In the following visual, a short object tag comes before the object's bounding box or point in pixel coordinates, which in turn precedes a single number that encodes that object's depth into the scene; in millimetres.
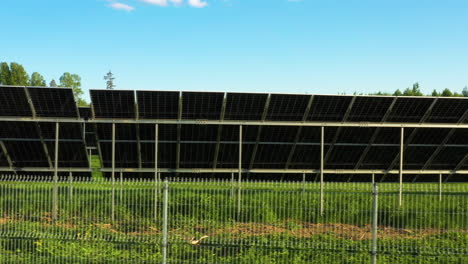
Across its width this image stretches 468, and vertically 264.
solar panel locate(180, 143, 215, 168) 18781
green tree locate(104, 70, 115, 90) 154250
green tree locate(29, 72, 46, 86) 116488
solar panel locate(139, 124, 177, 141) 17938
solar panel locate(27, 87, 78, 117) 16062
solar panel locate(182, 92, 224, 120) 16766
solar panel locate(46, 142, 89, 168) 18016
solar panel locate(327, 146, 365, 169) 19547
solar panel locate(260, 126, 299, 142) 18625
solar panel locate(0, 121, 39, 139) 17469
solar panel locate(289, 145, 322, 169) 19438
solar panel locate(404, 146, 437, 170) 20000
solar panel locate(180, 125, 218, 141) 18202
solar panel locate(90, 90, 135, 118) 16391
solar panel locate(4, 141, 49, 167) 18031
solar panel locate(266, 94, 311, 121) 16938
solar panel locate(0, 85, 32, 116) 16203
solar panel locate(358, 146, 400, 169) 19703
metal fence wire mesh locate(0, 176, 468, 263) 10164
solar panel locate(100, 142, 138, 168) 18422
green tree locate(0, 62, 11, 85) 102375
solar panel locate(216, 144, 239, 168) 18922
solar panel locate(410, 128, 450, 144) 19438
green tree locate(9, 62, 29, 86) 101819
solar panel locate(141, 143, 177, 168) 18672
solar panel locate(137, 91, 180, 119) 16578
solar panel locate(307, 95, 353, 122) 17045
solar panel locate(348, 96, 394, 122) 17281
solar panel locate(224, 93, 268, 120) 16875
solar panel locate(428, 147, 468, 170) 20047
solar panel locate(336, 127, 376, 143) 18842
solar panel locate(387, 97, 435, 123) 17406
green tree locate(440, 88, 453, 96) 102462
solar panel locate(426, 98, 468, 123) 17766
